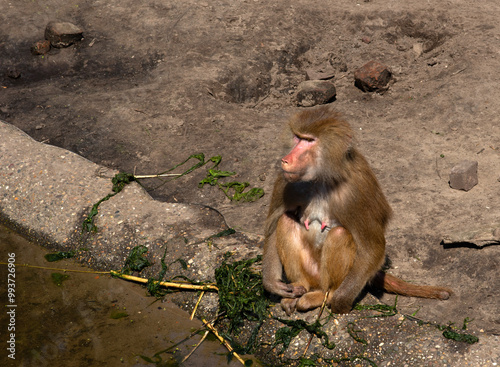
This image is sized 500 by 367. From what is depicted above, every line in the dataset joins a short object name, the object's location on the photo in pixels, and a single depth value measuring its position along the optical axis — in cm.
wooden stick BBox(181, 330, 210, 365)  977
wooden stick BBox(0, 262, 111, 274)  1178
